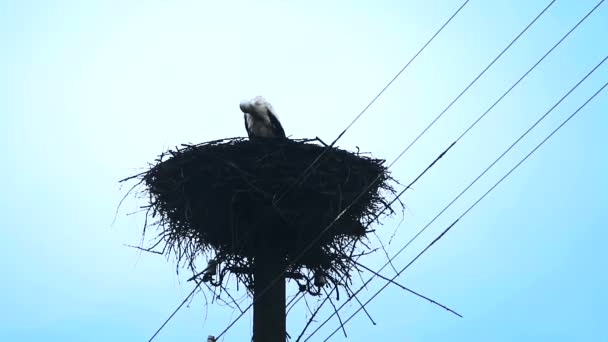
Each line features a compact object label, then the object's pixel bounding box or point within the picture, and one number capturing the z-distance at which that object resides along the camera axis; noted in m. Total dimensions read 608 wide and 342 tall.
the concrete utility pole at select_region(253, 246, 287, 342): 12.27
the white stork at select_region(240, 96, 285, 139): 16.02
